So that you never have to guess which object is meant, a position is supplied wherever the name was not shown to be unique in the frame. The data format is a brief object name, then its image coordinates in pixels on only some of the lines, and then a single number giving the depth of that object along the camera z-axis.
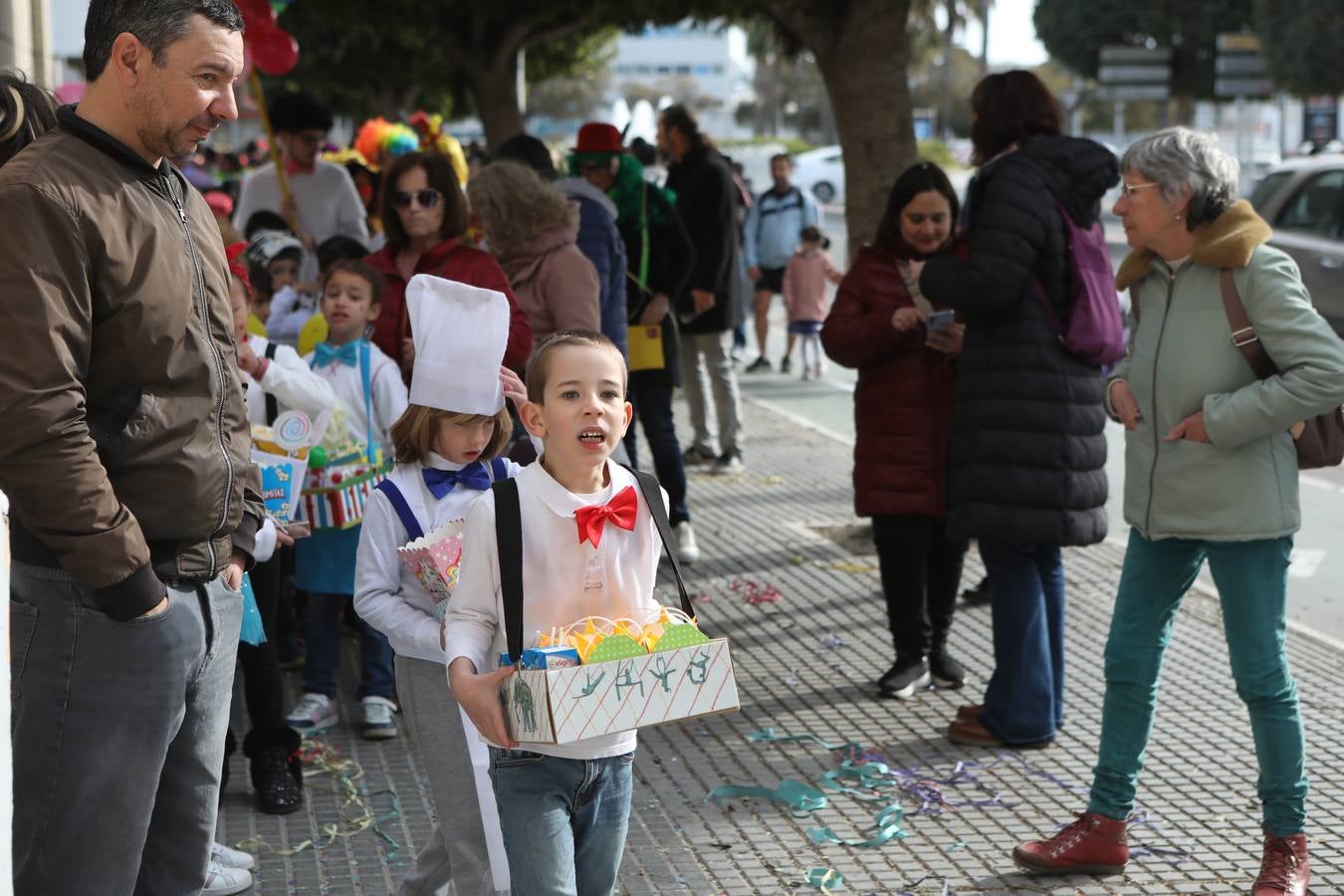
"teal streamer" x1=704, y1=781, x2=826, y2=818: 4.95
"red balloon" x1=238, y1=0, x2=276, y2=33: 10.62
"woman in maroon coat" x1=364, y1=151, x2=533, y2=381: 5.62
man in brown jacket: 2.65
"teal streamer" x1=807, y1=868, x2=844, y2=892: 4.38
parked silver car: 12.92
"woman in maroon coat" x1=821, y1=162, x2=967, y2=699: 5.87
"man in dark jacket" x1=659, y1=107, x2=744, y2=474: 9.22
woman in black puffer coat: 5.25
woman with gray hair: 4.15
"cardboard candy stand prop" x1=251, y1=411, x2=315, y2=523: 4.70
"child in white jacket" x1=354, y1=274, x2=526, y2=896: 3.72
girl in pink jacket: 14.71
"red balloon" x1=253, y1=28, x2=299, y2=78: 11.43
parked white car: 46.22
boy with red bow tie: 3.03
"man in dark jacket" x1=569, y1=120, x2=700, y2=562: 7.87
